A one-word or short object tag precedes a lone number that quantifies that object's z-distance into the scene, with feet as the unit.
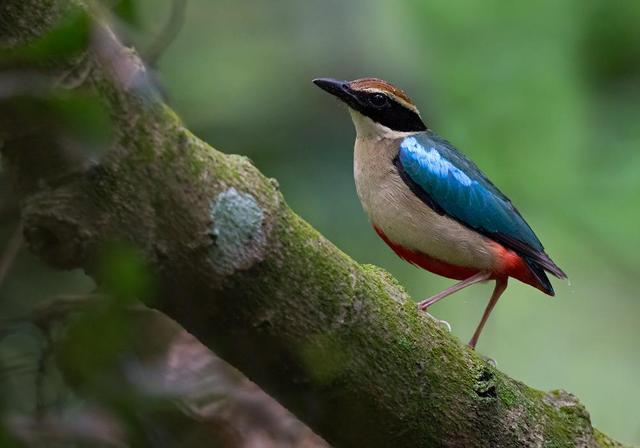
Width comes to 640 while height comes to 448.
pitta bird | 27.91
